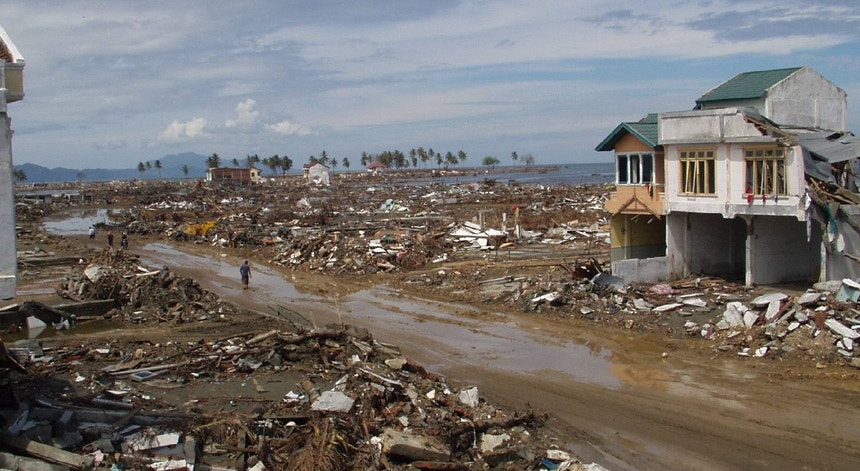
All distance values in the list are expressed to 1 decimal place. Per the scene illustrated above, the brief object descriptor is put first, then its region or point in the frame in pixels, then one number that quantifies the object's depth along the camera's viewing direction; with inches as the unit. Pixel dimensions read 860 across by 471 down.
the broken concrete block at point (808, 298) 752.3
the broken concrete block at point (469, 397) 562.3
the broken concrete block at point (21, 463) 390.6
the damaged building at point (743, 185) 826.2
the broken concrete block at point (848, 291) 745.6
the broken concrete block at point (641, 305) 871.7
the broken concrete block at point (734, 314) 770.4
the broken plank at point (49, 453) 402.9
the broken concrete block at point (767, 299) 774.6
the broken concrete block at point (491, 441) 486.6
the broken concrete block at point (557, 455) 471.2
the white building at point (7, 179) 434.6
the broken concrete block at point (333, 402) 503.8
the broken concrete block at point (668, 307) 853.5
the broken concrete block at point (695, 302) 854.5
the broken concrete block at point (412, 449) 446.0
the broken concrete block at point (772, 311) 751.7
